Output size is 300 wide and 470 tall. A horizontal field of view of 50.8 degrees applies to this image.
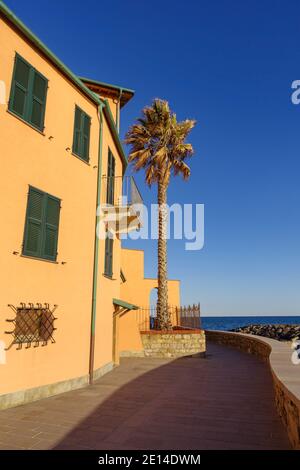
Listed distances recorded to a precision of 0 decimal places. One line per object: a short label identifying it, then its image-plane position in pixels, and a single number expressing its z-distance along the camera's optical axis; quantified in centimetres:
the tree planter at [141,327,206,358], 1531
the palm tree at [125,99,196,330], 1872
